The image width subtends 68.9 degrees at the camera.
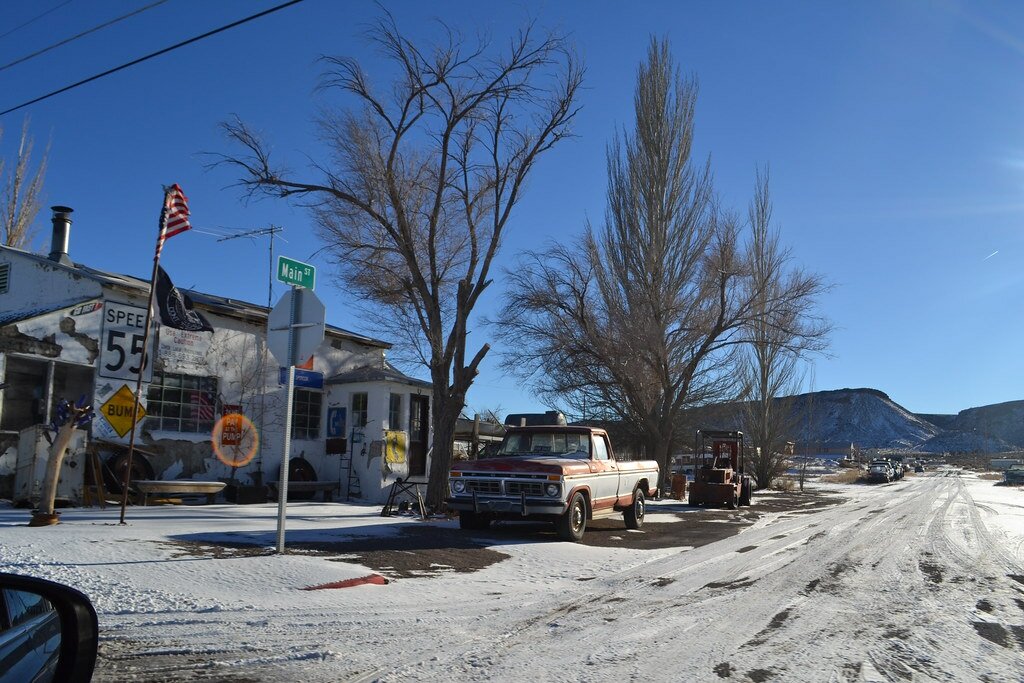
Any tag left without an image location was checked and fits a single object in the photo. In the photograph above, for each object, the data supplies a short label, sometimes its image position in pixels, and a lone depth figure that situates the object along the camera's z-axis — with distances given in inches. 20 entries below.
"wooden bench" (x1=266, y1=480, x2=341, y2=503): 740.8
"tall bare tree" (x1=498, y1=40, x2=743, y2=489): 1109.1
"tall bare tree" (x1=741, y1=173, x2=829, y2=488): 1101.7
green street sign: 362.3
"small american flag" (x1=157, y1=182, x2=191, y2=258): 493.0
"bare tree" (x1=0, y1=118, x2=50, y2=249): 1236.5
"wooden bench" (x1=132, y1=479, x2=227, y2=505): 597.6
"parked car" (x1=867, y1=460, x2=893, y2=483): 2353.6
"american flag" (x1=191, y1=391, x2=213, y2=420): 694.6
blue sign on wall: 809.5
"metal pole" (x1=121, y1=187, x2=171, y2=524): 439.5
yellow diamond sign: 531.5
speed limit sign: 621.6
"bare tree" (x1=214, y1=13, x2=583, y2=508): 645.3
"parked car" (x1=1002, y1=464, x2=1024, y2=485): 2222.4
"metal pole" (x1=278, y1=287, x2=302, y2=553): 356.2
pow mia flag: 590.9
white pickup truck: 475.8
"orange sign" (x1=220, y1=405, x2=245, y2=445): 717.6
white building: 593.0
